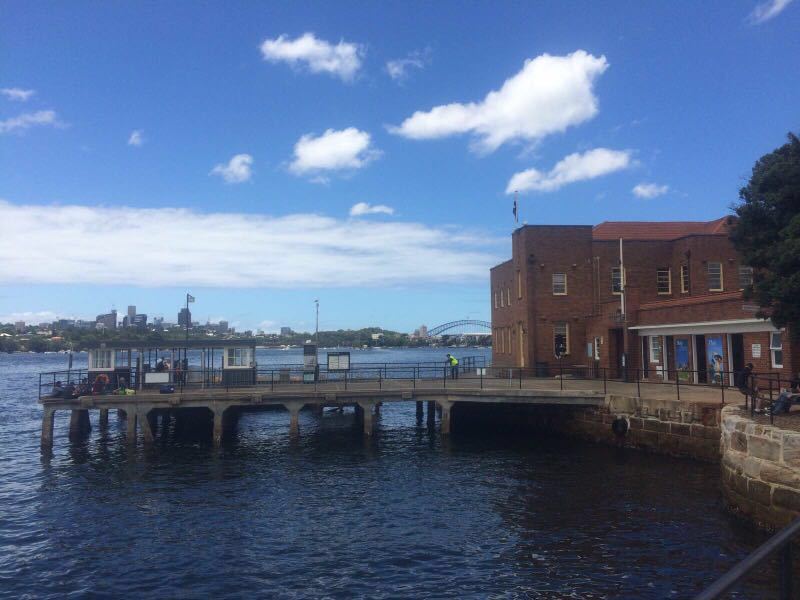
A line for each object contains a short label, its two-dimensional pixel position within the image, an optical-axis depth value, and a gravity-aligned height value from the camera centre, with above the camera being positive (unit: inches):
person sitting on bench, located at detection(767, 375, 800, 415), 604.4 -58.6
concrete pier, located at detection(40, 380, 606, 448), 1010.7 -84.8
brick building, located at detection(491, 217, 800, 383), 1277.1 +136.6
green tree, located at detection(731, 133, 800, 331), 653.9 +131.9
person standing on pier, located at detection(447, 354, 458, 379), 1339.3 -39.0
